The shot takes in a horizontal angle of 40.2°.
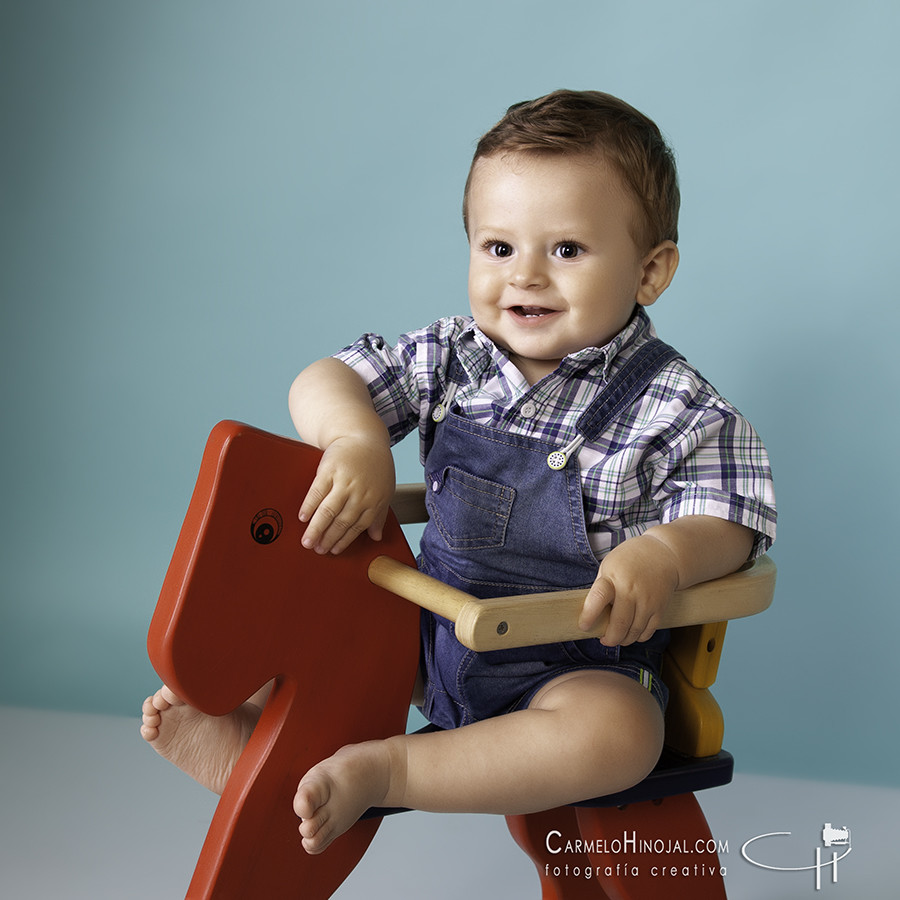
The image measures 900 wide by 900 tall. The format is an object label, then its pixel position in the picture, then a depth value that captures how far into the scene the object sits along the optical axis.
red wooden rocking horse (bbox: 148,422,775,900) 0.88
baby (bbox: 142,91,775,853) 0.97
